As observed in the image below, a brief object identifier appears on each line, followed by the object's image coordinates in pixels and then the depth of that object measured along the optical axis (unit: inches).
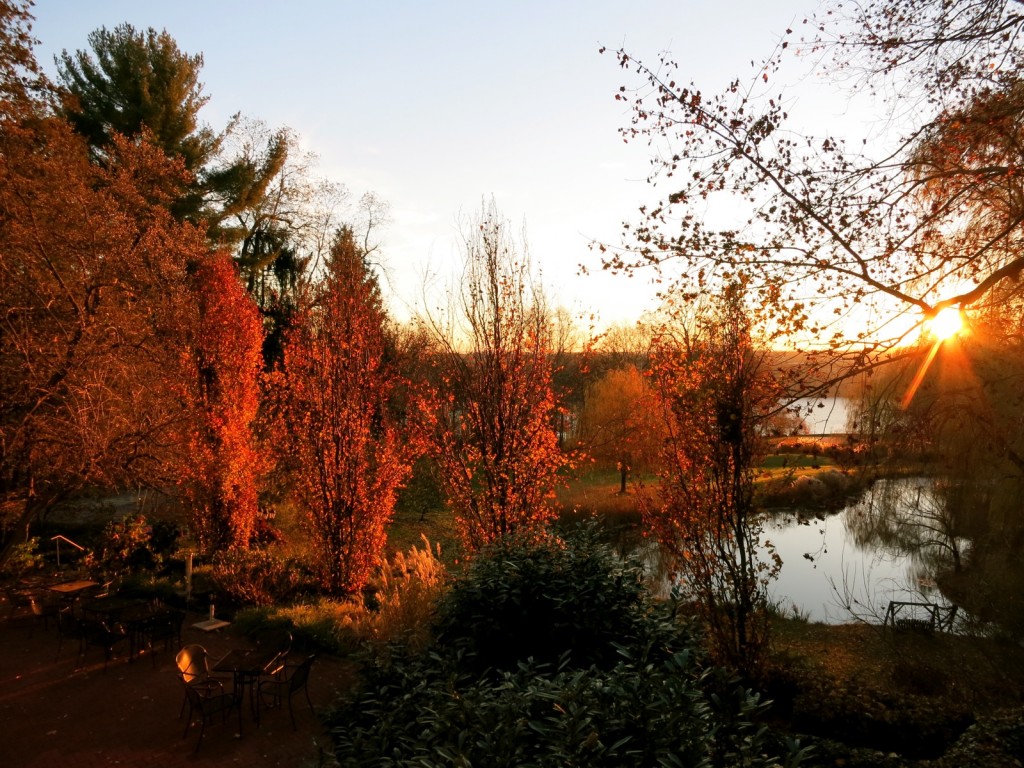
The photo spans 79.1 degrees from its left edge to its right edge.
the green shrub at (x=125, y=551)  495.8
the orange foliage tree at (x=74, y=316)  364.2
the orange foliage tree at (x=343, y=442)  439.5
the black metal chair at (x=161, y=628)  337.4
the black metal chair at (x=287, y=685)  268.4
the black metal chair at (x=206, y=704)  248.8
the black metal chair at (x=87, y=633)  326.0
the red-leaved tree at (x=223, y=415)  544.7
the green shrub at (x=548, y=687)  113.5
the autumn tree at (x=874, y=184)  221.6
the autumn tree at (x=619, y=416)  948.0
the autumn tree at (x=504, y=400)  362.3
